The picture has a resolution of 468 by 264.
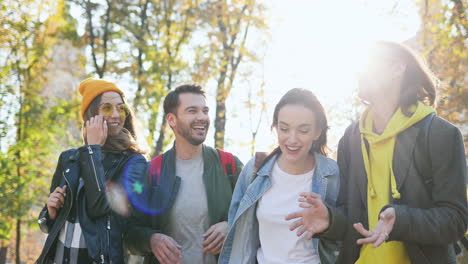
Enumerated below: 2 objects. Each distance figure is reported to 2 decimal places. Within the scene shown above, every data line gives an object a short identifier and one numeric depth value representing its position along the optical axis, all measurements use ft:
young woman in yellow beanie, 11.28
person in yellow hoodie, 8.02
